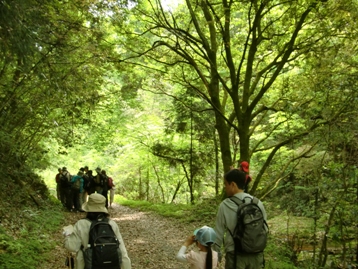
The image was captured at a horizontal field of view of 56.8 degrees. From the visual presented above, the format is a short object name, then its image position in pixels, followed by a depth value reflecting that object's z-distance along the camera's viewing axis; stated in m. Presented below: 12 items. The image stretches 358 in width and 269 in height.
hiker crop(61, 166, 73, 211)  13.89
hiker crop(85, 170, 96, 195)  13.95
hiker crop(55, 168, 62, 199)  14.15
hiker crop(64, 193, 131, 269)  3.53
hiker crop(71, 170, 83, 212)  13.73
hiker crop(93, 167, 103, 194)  13.76
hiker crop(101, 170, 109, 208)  13.77
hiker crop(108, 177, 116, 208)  14.23
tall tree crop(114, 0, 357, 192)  9.25
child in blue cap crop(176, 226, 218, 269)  3.39
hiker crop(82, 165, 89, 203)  14.13
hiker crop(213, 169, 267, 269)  3.54
